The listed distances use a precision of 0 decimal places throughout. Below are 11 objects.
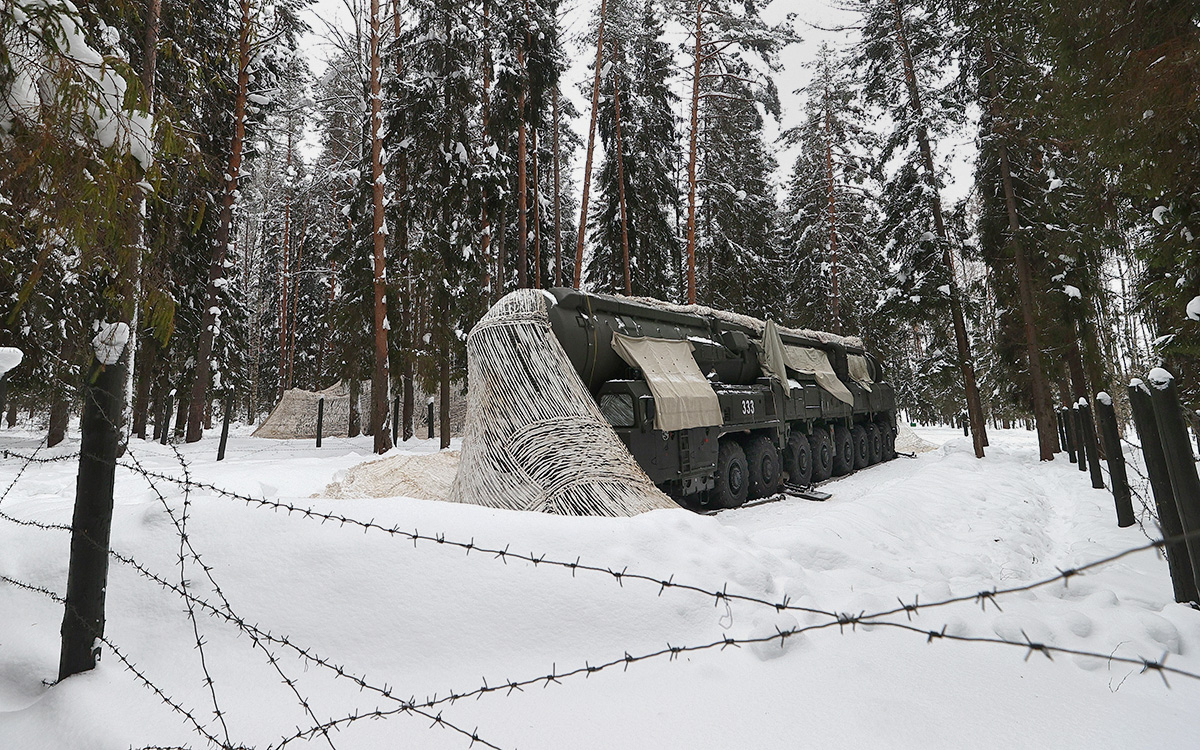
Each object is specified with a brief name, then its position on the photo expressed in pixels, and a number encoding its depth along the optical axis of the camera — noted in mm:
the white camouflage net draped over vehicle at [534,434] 5531
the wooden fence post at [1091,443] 8509
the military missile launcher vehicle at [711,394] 7520
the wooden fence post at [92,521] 2561
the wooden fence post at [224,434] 11359
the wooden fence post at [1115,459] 5688
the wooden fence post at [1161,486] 3469
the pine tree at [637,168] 18797
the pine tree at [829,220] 22844
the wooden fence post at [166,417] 15109
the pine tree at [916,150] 16484
